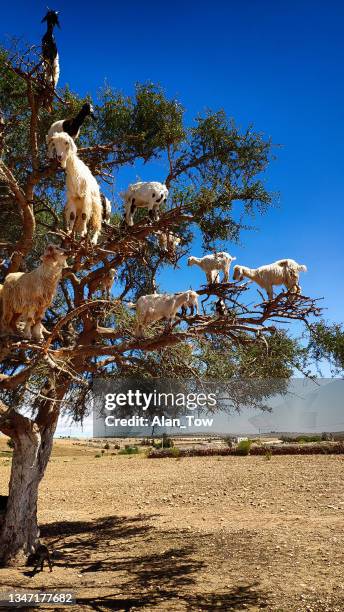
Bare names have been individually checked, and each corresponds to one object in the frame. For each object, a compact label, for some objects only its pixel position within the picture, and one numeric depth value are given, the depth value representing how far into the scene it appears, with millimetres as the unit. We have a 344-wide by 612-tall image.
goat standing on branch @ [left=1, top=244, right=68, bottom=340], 6707
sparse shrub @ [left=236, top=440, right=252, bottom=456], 24297
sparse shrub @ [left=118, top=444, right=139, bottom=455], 33553
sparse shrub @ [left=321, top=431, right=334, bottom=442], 31719
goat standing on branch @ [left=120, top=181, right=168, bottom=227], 8695
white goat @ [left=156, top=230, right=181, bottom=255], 9635
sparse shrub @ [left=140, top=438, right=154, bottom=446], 46231
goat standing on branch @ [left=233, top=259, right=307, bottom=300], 8609
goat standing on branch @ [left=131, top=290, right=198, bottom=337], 8305
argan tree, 8586
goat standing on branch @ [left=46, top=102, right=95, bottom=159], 8328
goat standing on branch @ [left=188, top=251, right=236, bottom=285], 9164
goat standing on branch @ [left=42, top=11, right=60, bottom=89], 8547
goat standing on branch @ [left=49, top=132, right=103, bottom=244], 7262
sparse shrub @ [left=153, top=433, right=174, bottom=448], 37250
